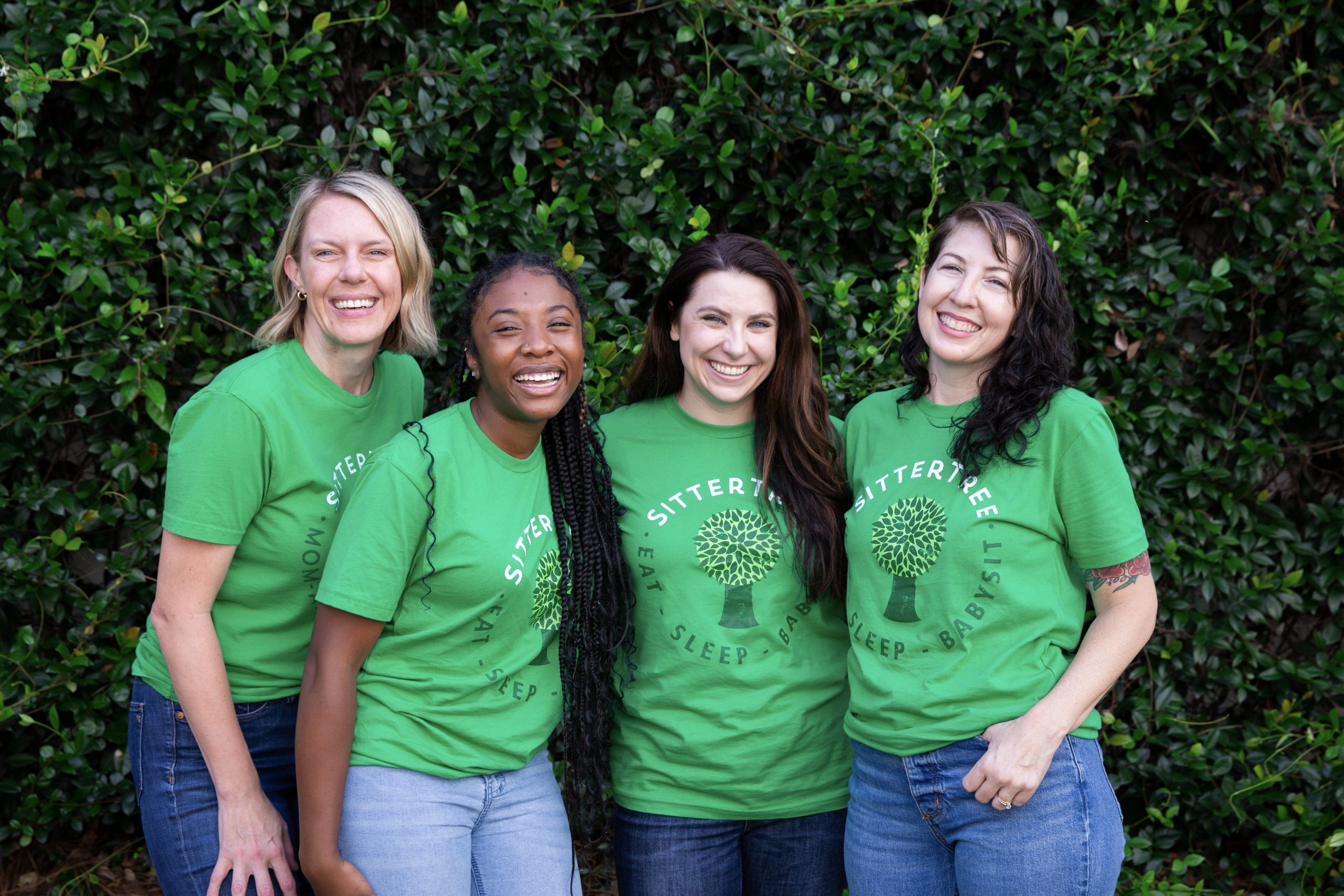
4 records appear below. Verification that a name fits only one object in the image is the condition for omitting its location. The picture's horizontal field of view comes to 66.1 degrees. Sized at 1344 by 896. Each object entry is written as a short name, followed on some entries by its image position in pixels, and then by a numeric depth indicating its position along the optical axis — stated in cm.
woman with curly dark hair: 194
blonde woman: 196
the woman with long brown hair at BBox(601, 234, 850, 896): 221
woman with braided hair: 190
